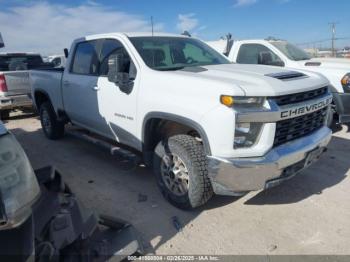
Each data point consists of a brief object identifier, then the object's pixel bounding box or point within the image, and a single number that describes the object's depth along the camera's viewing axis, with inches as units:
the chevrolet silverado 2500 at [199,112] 116.3
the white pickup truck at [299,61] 236.7
